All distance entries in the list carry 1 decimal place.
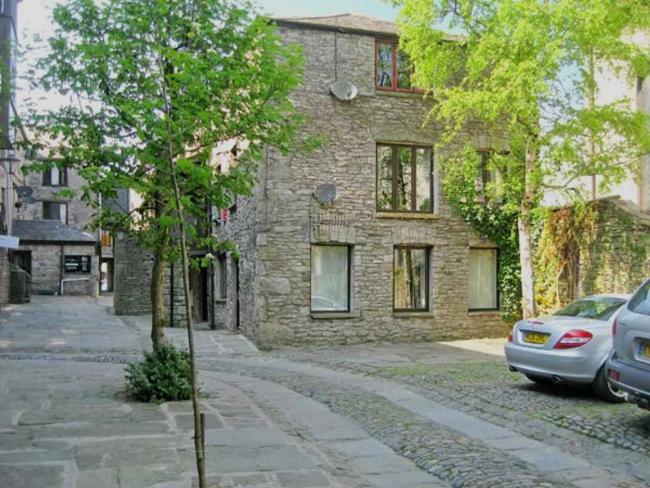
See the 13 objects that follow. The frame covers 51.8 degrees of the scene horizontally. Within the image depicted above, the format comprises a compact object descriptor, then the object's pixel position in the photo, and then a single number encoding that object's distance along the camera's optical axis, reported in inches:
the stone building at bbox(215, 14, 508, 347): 578.2
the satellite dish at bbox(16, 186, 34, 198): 1200.2
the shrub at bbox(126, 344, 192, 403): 314.8
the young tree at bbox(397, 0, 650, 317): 494.6
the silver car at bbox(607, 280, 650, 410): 257.9
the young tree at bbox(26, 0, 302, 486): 283.7
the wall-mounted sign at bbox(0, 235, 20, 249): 582.2
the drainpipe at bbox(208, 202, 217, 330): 770.2
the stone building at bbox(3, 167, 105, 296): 1612.9
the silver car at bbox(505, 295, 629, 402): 331.3
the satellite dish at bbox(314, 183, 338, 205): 584.1
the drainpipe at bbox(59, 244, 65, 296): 1641.2
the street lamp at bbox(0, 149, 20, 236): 802.4
